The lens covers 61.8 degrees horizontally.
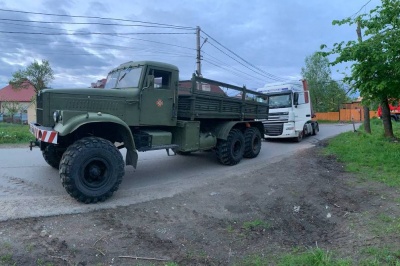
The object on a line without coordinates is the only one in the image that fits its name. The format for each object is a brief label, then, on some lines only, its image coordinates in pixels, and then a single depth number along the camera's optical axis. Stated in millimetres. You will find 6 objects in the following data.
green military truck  5574
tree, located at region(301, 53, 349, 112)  51688
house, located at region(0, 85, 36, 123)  44575
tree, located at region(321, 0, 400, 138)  9453
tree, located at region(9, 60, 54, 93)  41969
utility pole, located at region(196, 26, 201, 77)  23594
